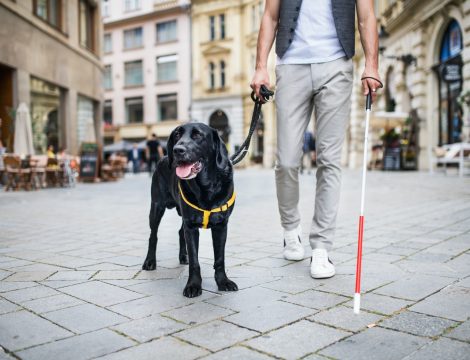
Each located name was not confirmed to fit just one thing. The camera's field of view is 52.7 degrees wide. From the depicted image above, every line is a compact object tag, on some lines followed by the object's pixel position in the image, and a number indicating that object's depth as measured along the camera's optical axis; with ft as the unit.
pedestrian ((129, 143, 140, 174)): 94.87
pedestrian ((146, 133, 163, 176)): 59.57
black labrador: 8.48
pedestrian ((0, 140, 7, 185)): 42.45
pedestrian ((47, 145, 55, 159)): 45.63
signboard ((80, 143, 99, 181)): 52.31
